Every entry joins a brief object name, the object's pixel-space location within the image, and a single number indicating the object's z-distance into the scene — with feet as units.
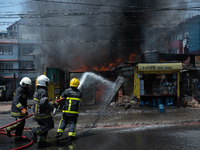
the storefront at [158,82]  30.40
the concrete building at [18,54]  95.61
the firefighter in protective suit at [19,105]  14.48
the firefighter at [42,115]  13.44
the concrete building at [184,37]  91.71
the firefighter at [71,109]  14.80
